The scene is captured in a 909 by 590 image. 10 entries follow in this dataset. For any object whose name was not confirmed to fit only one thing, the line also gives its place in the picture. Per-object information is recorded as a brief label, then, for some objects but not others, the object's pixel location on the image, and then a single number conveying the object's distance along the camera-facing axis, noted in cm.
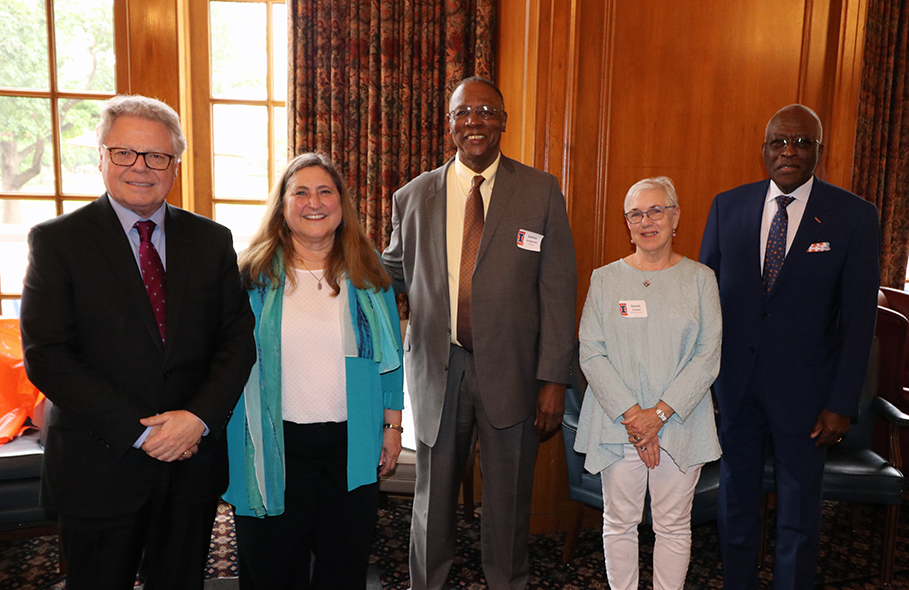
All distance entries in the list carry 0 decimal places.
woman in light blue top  210
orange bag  277
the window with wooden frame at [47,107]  358
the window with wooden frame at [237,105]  392
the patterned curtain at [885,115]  449
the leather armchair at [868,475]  266
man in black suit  154
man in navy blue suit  206
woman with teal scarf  181
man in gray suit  219
